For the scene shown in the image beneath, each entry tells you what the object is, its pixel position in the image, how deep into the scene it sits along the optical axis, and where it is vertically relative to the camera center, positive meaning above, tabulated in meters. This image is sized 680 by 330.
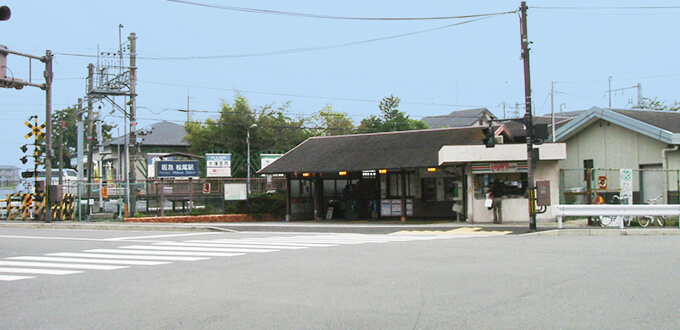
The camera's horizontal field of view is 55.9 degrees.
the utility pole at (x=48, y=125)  31.66 +3.71
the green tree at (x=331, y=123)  77.19 +8.76
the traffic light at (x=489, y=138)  21.88 +1.75
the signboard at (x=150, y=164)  47.24 +2.45
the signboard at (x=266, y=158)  46.00 +2.58
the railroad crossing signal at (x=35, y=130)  32.88 +3.52
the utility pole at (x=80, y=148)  40.78 +3.12
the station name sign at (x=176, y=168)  37.62 +1.64
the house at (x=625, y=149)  25.38 +1.60
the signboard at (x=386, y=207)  31.09 -0.76
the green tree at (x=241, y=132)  61.56 +6.07
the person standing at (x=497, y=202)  25.36 -0.51
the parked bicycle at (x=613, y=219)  22.02 -1.15
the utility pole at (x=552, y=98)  49.84 +7.23
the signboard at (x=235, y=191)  35.00 +0.18
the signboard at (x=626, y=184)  23.08 +0.09
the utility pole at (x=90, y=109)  41.53 +5.91
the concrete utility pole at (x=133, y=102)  36.84 +5.48
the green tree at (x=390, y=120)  74.25 +8.37
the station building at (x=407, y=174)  25.61 +0.78
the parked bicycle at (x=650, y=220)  22.31 -1.20
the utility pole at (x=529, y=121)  21.55 +2.27
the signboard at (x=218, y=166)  40.75 +1.85
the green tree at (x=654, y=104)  63.66 +8.27
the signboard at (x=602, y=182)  25.44 +0.20
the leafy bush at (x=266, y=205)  35.72 -0.60
